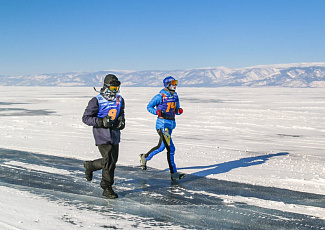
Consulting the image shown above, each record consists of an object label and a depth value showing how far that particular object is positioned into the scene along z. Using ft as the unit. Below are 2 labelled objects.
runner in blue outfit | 24.35
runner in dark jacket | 19.39
